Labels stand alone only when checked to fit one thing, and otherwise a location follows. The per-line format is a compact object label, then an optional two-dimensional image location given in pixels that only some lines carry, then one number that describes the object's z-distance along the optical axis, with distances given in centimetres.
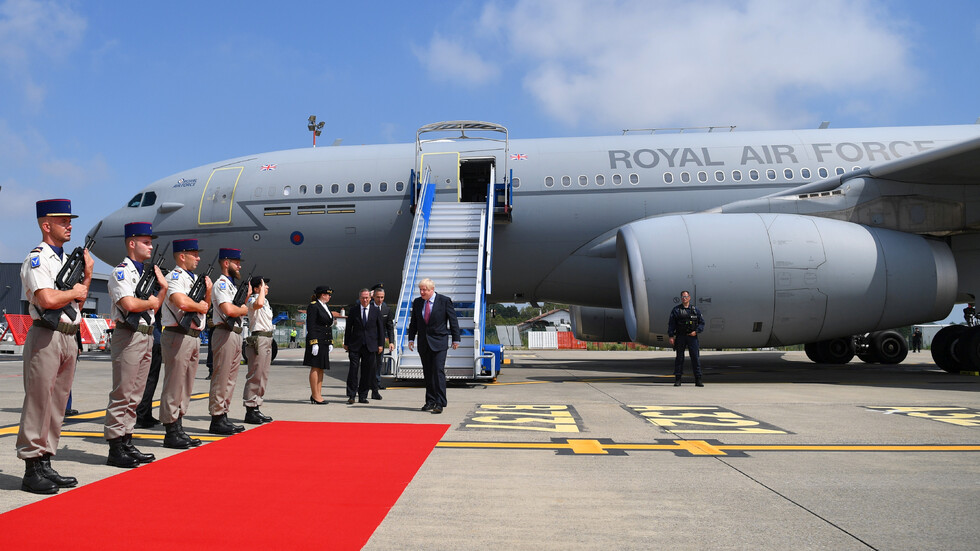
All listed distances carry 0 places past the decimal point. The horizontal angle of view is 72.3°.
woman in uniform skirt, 911
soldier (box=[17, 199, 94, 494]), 425
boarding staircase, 1159
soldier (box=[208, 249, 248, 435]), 655
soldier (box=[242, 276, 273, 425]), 729
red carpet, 330
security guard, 1150
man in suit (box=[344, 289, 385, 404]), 959
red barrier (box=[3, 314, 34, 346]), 2400
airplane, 1179
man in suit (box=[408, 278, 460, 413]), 857
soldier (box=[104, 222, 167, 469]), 504
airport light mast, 3228
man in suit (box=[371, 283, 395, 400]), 1008
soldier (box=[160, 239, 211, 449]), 585
